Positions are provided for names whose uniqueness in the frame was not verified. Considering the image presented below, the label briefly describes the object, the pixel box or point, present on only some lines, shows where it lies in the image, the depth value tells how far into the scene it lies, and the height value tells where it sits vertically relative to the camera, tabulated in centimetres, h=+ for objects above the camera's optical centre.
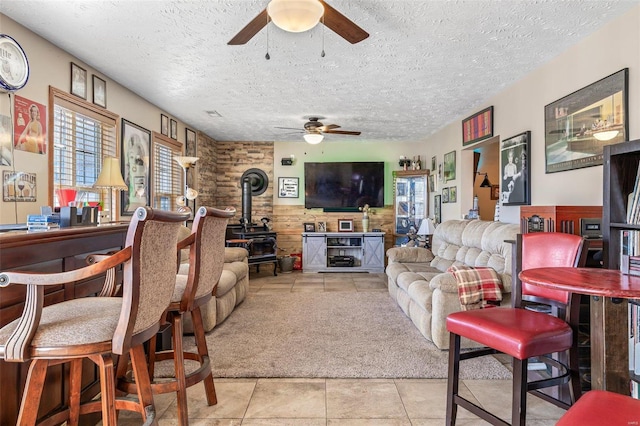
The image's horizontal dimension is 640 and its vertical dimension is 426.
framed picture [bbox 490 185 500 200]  699 +36
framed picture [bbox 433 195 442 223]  622 +6
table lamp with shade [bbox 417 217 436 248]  569 -27
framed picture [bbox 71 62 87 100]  309 +117
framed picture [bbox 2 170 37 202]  245 +19
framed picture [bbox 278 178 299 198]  729 +50
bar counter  141 -27
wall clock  236 +102
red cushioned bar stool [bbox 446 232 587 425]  150 -53
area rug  255 -114
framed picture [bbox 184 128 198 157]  564 +113
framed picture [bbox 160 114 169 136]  482 +121
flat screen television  719 +58
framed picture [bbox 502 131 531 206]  361 +45
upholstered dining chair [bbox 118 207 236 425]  175 -43
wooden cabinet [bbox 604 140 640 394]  134 -51
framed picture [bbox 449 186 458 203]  542 +27
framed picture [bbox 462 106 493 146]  439 +112
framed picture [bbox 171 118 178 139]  516 +123
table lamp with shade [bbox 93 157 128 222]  294 +30
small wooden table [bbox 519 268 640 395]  130 -48
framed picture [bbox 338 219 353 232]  716 -27
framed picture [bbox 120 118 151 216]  391 +54
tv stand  678 -81
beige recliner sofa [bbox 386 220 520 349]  294 -63
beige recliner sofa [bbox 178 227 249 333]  331 -85
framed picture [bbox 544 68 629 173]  244 +68
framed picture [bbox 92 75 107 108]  341 +119
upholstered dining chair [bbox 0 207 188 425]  116 -38
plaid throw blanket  286 -63
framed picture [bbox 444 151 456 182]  550 +73
